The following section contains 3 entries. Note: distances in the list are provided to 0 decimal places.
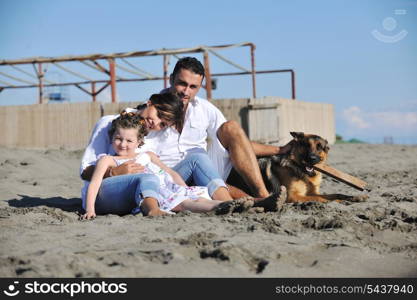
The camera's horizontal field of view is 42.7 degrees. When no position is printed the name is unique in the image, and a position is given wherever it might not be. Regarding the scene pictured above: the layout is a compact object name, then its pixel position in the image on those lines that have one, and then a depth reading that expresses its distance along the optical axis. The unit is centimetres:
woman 448
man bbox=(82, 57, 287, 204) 514
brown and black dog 570
